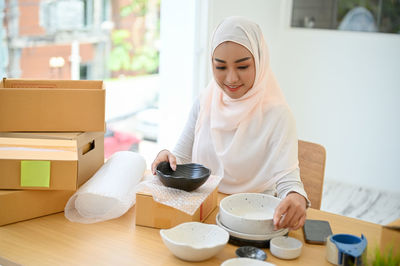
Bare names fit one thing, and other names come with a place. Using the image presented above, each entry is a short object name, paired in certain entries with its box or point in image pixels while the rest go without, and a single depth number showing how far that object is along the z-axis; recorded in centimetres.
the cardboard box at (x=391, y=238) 117
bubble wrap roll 154
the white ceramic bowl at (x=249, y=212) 137
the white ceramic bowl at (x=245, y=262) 122
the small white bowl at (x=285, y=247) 131
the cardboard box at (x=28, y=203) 150
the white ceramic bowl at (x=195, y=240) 126
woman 174
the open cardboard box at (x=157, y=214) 145
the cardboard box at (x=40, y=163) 152
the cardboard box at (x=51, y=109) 166
